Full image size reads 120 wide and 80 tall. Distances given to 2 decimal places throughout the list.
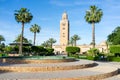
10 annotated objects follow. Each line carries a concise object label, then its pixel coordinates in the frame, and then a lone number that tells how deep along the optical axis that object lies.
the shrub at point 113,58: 18.15
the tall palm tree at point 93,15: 21.24
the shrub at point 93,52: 21.72
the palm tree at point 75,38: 50.72
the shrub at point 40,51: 26.84
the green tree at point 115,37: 31.96
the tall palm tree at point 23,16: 22.19
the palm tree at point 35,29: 32.63
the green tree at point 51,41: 54.80
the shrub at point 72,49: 24.80
